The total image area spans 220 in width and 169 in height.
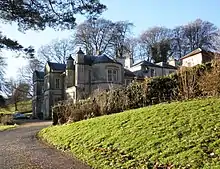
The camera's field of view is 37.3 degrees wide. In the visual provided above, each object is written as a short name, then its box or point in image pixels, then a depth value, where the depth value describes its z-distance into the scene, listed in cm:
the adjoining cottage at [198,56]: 4028
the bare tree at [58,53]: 5791
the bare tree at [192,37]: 5653
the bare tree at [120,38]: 5697
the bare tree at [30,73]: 5939
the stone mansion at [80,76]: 4106
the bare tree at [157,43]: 5959
